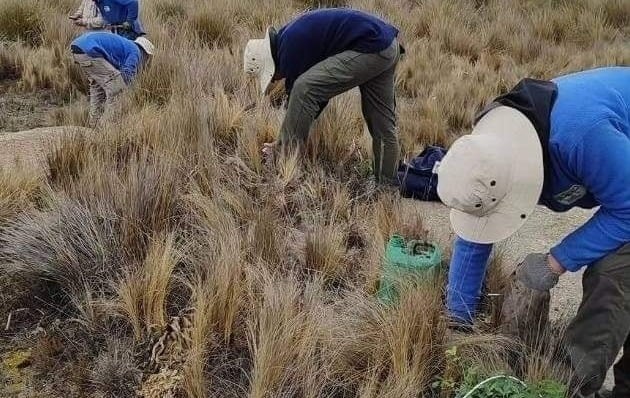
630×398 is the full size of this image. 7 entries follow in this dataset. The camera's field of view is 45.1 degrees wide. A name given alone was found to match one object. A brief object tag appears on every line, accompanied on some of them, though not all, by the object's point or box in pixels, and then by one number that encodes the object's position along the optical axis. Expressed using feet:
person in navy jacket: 14.42
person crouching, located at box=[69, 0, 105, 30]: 22.47
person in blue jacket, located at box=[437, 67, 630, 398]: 7.76
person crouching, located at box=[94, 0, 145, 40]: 22.27
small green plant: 8.21
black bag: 15.85
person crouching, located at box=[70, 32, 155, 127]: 20.08
